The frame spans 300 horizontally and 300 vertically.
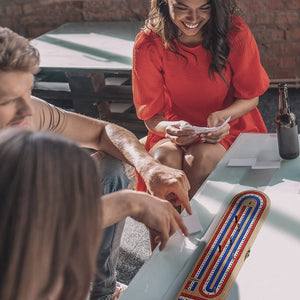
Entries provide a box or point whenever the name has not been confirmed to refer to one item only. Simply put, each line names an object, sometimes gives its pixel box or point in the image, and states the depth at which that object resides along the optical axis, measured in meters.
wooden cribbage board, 1.27
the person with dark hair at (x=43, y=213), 0.75
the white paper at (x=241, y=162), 1.83
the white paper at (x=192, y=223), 1.49
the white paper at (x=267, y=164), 1.79
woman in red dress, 2.16
